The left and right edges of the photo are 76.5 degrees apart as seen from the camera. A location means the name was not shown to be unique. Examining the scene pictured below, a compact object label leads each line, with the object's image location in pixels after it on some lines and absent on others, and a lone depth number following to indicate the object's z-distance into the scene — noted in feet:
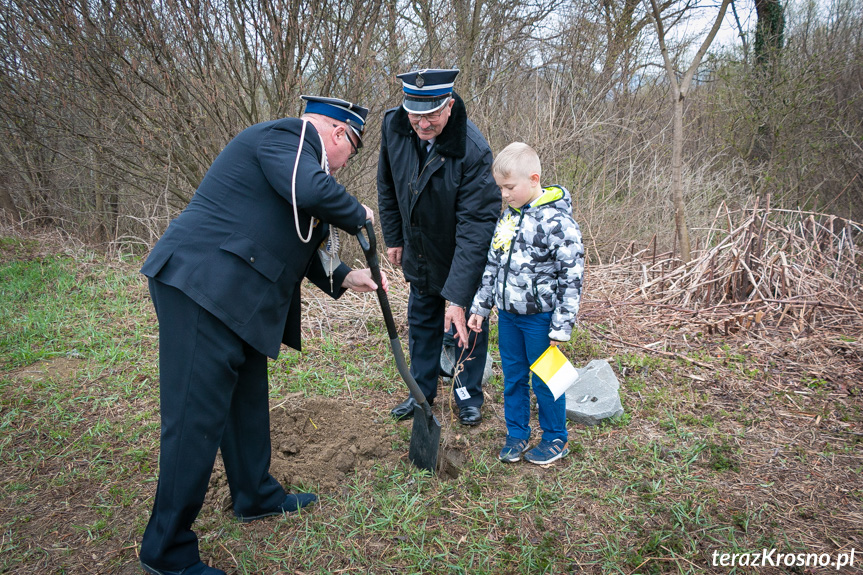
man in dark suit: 6.93
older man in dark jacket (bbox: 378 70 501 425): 9.88
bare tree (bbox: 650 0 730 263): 18.71
